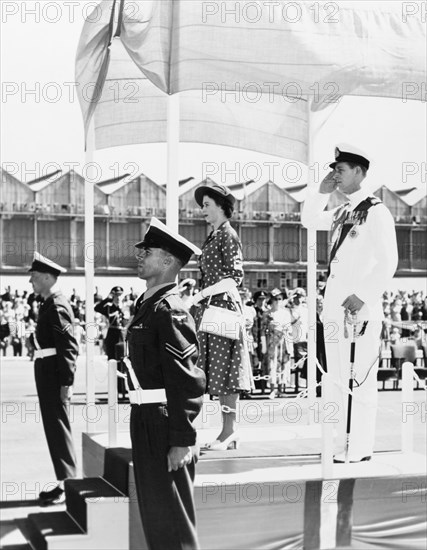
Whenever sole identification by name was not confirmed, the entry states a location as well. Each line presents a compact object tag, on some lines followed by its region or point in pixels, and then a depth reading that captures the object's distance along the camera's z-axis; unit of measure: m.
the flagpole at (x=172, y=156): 7.01
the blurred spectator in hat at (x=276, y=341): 17.94
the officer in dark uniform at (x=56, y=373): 7.80
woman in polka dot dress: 7.00
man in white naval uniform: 6.34
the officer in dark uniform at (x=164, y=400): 4.85
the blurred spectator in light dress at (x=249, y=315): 16.82
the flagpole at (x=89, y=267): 7.98
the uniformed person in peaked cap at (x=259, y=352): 18.62
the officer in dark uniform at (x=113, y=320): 15.84
